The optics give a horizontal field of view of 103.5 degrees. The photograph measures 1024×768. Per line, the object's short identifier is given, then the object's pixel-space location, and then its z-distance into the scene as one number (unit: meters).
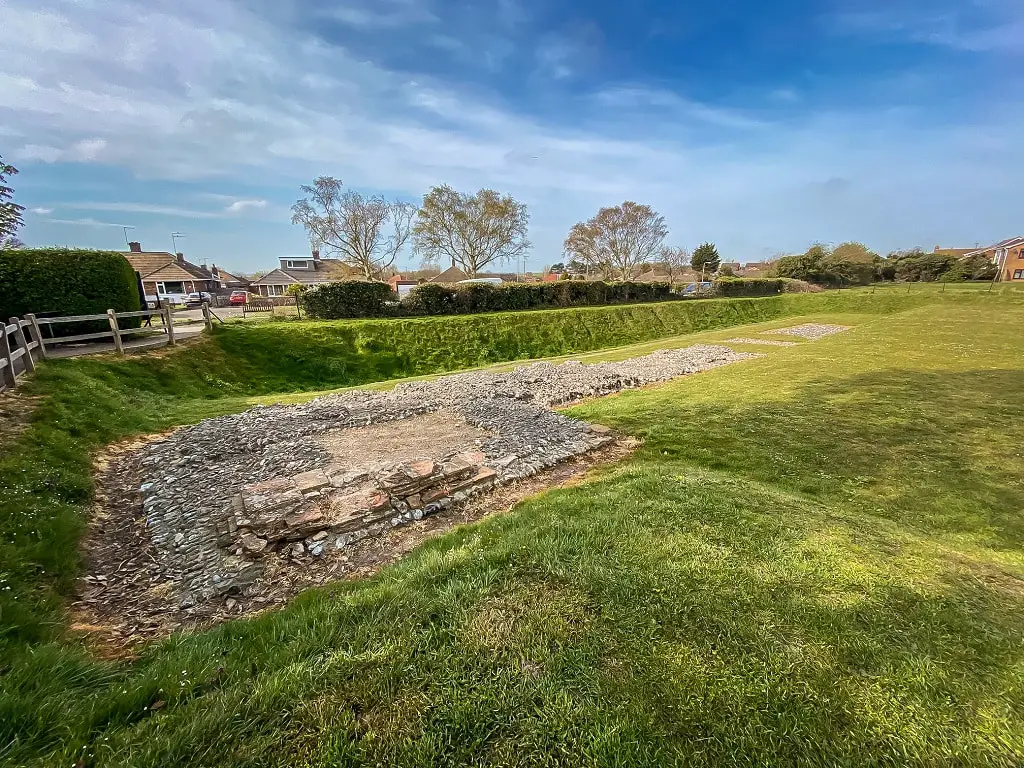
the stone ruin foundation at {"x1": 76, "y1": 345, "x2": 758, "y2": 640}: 4.11
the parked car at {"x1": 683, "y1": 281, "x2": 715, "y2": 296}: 45.69
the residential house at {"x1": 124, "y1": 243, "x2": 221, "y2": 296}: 49.50
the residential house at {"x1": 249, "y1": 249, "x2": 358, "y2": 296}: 60.12
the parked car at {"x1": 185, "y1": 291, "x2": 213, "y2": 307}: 39.60
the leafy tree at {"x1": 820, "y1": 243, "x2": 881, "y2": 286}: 52.34
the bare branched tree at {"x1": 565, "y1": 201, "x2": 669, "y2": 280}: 54.28
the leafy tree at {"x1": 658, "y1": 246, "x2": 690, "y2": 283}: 68.72
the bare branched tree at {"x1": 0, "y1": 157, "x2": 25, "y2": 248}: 11.96
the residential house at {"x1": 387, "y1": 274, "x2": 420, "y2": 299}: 40.15
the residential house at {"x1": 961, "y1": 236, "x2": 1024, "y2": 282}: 54.34
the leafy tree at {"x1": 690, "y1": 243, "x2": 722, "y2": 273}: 64.00
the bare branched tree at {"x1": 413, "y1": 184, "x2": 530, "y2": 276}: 45.19
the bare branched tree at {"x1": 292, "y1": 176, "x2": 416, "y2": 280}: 40.50
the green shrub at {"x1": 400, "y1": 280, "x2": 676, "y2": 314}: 26.83
